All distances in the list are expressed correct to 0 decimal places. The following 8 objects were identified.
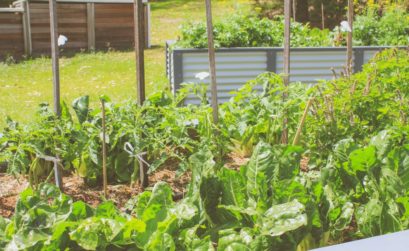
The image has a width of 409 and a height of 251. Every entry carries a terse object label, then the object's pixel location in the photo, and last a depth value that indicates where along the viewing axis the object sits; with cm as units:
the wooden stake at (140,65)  395
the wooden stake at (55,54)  352
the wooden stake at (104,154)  366
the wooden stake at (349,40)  473
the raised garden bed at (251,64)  677
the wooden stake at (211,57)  400
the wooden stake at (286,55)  428
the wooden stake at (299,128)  382
